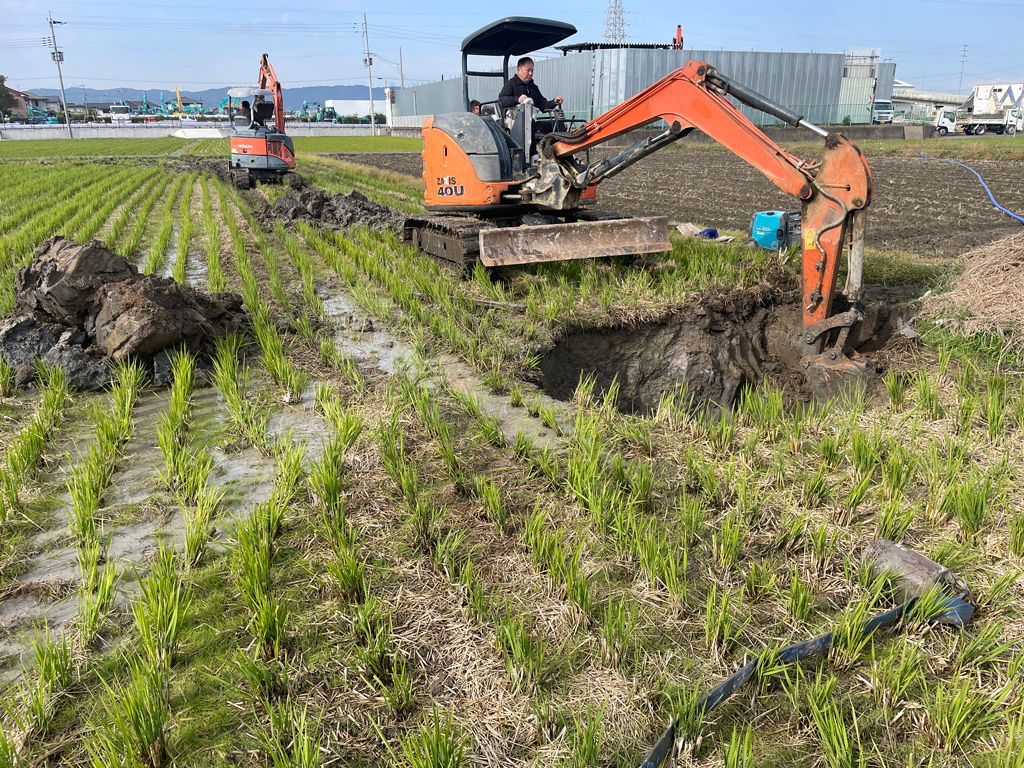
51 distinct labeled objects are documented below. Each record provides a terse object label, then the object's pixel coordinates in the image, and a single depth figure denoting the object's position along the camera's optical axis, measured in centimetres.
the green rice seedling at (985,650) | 197
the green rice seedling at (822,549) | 248
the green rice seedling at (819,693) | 174
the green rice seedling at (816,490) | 291
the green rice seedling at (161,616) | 201
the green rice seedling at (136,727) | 164
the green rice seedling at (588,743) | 167
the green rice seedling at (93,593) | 215
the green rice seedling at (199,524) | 257
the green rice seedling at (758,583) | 233
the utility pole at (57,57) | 5628
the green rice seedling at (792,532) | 258
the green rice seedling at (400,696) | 188
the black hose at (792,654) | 172
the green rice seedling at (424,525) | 269
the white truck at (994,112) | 4059
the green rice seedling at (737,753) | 158
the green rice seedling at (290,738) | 163
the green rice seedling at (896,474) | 286
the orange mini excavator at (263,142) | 1586
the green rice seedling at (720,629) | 208
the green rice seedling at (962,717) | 172
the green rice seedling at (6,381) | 414
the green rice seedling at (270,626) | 207
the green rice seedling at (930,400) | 372
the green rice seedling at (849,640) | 201
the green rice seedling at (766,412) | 353
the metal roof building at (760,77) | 3691
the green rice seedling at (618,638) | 205
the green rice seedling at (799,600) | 220
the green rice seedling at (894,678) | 186
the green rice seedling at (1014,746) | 156
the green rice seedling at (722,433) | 343
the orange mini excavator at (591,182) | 420
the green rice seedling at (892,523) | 261
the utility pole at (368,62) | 6212
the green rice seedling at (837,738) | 162
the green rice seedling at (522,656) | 197
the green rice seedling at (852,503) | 277
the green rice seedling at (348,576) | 234
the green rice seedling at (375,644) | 199
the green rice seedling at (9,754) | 164
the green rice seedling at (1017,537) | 246
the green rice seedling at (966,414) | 346
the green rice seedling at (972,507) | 260
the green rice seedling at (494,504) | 276
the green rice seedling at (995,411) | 343
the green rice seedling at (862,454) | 305
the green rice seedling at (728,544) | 247
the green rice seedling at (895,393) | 388
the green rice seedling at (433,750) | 158
